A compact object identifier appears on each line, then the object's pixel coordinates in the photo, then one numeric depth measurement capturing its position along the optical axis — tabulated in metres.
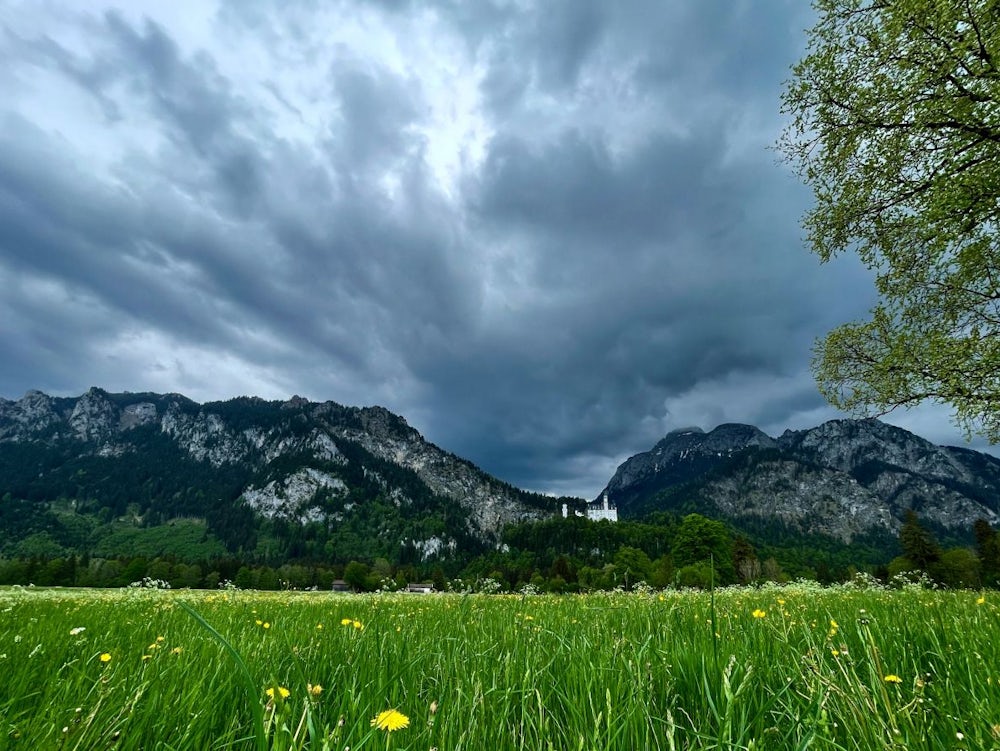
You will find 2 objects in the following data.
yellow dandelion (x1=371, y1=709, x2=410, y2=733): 1.57
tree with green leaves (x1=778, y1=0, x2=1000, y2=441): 13.17
